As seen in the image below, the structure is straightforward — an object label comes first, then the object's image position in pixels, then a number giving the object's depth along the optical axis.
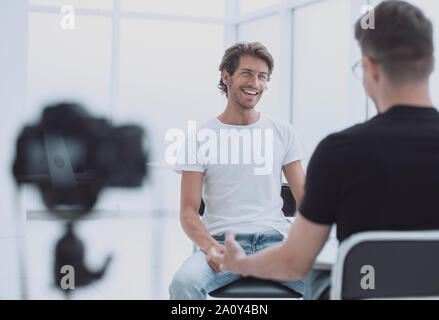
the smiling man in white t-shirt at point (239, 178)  1.83
